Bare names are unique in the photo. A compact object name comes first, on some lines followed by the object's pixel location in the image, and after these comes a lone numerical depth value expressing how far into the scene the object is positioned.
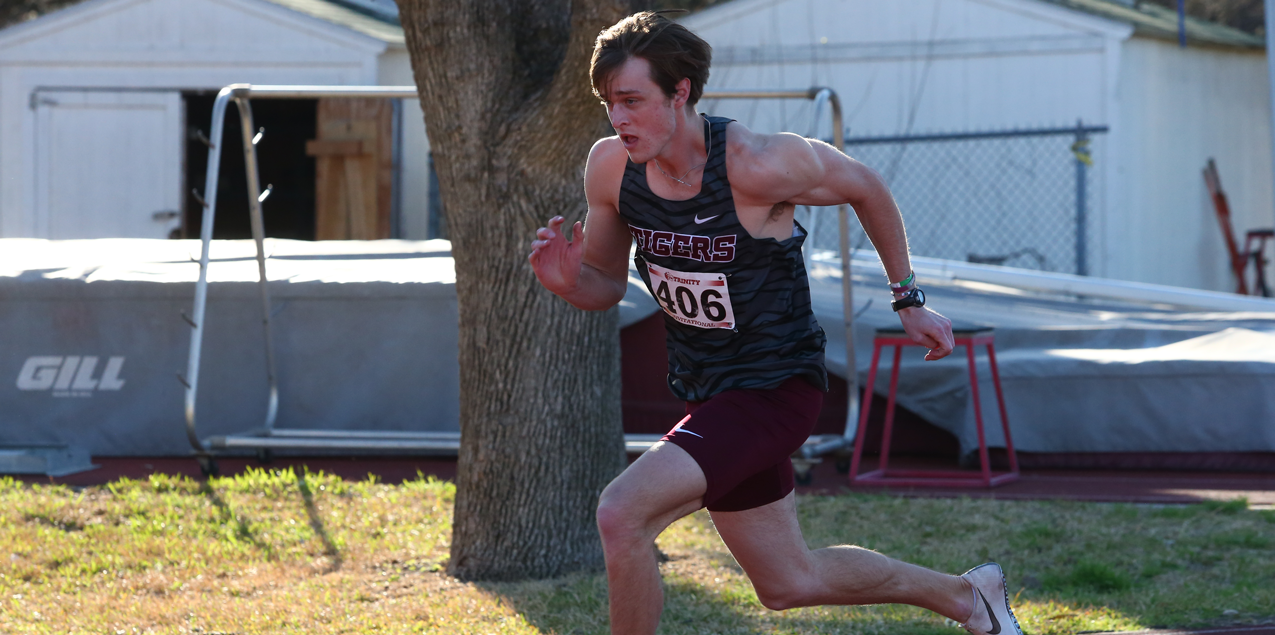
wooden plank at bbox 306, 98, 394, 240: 27.30
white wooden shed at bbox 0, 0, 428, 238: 27.92
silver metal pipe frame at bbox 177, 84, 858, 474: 13.36
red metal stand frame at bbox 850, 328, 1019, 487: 13.31
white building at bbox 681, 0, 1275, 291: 27.06
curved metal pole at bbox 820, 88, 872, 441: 13.46
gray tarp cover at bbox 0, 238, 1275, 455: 15.70
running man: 5.97
